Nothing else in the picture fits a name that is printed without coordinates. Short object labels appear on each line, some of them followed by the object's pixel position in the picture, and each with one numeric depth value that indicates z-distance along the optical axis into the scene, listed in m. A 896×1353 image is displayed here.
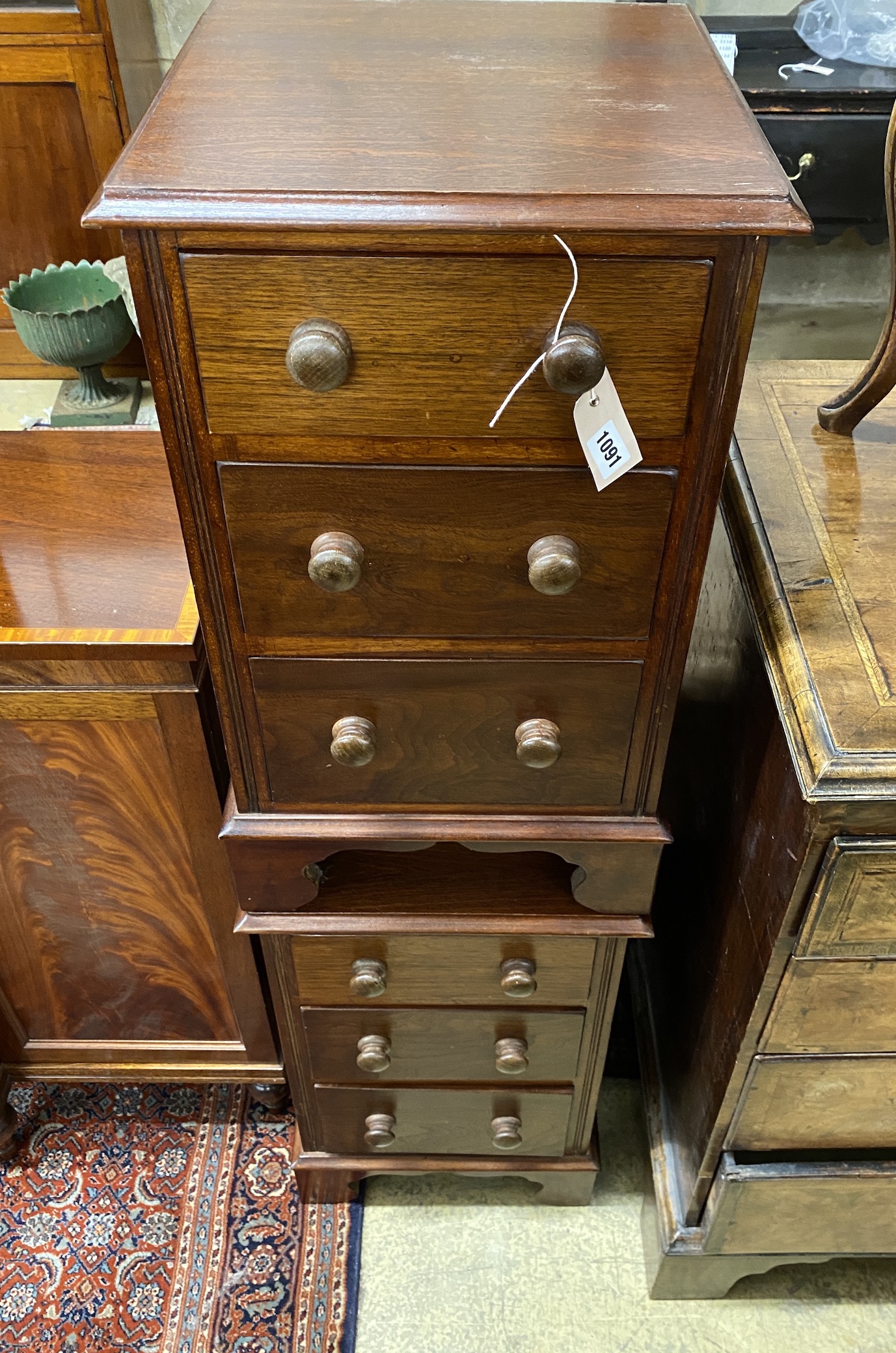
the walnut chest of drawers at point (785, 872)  0.78
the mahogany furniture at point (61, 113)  1.76
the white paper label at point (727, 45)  1.64
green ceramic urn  1.85
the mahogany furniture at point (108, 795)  0.91
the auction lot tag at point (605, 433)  0.63
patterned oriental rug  1.18
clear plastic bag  1.71
